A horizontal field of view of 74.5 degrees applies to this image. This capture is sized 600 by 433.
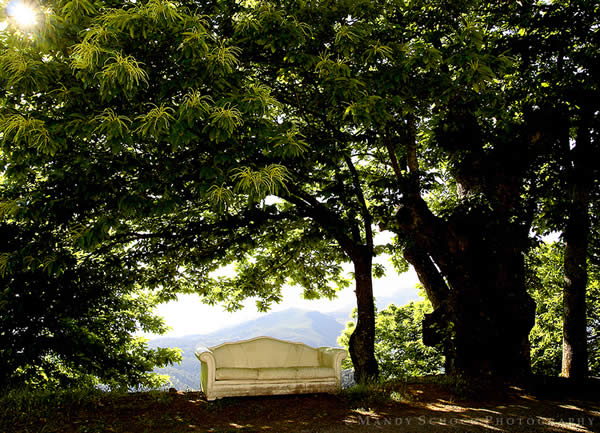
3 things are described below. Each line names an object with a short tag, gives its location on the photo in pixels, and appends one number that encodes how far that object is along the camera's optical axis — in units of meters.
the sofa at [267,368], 6.77
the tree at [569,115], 8.01
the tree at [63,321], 7.35
